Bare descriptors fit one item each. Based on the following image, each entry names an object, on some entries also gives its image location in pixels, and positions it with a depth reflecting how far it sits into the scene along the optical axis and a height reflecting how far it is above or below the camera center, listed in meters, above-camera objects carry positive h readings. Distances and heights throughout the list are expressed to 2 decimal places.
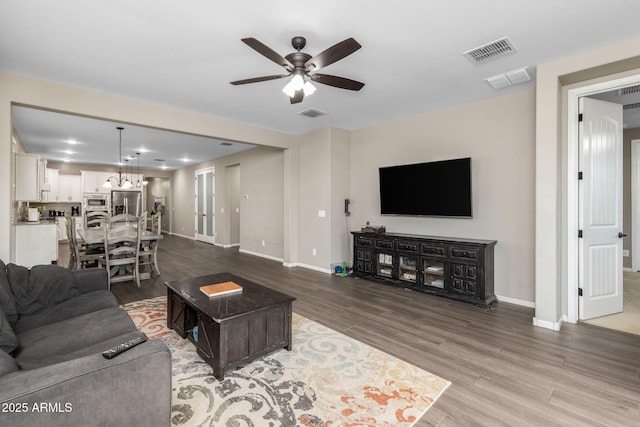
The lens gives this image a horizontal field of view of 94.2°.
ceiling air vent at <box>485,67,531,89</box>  3.35 +1.54
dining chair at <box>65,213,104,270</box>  4.66 -0.63
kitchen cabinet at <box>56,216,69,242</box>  9.19 -0.54
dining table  4.51 -0.38
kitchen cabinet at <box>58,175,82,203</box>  9.73 +0.80
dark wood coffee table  2.24 -0.92
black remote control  1.30 -0.62
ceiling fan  2.24 +1.24
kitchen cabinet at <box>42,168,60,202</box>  9.38 +0.91
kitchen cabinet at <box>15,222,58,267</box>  4.78 -0.52
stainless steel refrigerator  10.53 +0.36
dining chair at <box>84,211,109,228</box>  4.59 -0.03
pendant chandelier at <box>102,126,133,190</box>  7.49 +0.73
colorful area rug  1.84 -1.27
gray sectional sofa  1.10 -0.76
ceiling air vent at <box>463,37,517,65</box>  2.77 +1.56
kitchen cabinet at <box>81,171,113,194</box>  10.02 +1.05
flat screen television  4.24 +0.34
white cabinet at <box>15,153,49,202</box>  5.00 +0.61
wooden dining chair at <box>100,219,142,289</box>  4.53 -0.66
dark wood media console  3.86 -0.79
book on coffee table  2.65 -0.71
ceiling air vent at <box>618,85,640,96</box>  3.43 +1.41
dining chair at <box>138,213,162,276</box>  5.23 -0.67
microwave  9.90 +0.35
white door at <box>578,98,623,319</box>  3.32 +0.01
